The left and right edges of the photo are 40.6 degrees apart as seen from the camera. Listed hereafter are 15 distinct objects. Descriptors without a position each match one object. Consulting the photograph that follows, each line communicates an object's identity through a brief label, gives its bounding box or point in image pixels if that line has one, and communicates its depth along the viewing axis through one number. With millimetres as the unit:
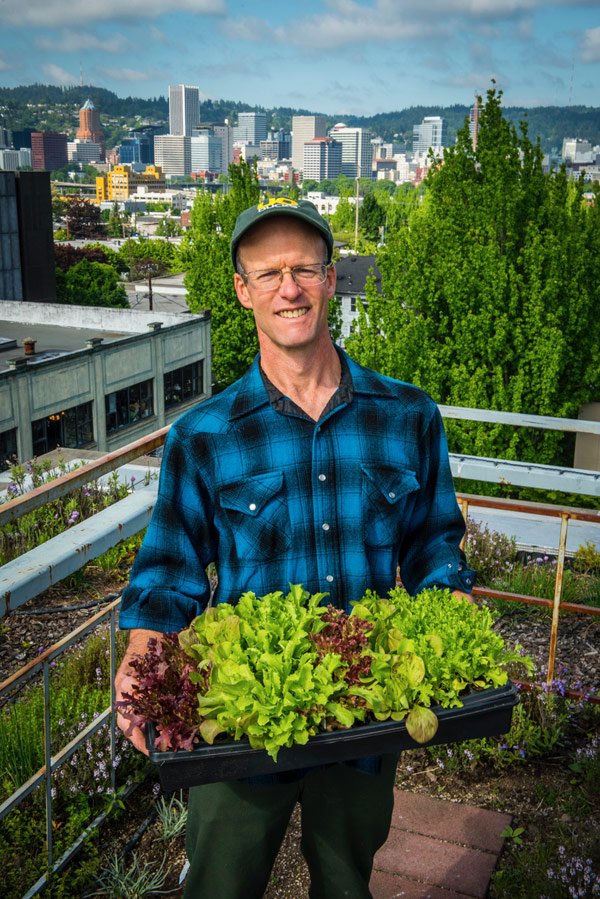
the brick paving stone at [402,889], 3252
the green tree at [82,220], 121562
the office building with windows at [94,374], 29188
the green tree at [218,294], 43094
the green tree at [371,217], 109250
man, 2191
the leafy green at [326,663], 1758
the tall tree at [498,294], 16266
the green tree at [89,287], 64250
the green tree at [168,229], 145450
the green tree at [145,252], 101188
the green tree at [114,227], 141625
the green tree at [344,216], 119938
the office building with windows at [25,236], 48969
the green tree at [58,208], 149875
